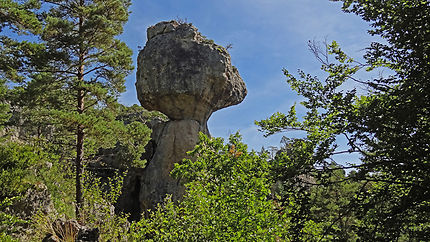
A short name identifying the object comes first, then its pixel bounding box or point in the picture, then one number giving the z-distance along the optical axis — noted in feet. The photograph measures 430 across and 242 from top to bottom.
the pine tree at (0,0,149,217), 33.37
